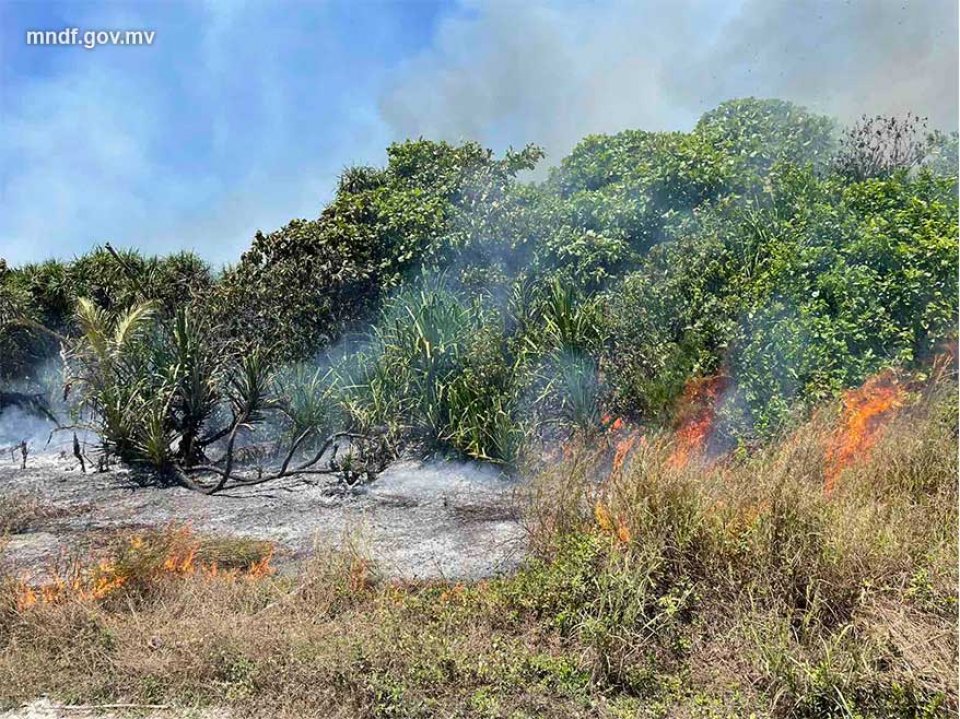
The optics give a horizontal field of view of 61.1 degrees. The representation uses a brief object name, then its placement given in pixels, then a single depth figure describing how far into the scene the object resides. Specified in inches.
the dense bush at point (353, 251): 433.4
